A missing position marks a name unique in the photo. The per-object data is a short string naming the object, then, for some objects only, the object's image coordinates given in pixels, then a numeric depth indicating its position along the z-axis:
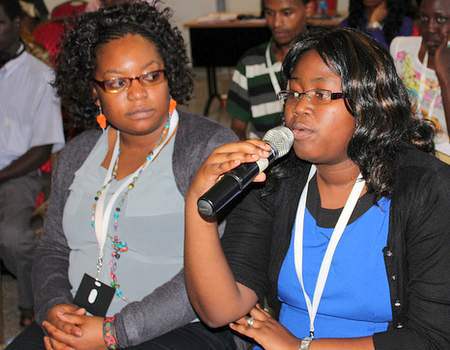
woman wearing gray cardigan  1.93
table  7.11
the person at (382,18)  4.30
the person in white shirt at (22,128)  3.18
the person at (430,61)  2.76
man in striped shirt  3.47
